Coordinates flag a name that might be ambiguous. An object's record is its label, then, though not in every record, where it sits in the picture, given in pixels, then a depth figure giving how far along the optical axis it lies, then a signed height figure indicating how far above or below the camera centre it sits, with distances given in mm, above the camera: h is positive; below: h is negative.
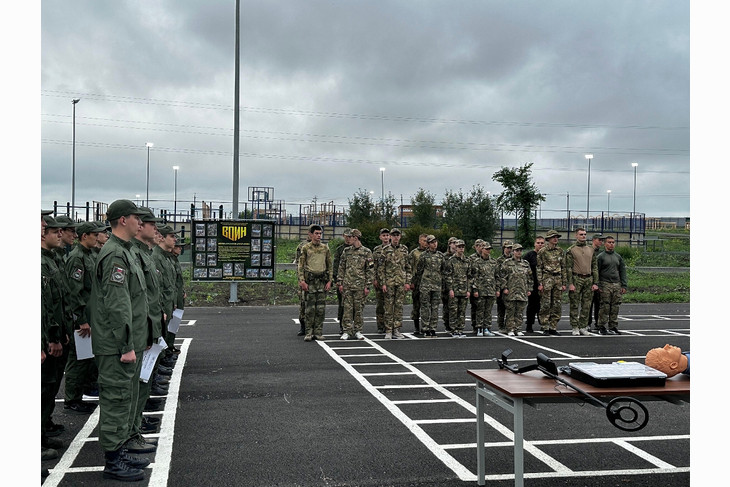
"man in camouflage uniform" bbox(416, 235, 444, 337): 13172 -977
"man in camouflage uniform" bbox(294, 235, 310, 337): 12734 -1454
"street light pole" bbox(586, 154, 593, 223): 47425 +2823
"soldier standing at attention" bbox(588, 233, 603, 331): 14133 -1249
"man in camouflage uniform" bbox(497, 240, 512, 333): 14017 -1352
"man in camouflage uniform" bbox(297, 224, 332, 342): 12438 -884
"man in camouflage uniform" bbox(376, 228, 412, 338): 13047 -874
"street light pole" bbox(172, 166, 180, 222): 38828 +1603
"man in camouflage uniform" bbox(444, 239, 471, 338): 13375 -993
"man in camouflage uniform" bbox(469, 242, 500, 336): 13523 -1105
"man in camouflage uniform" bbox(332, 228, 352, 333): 13126 -364
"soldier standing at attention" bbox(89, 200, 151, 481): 4930 -926
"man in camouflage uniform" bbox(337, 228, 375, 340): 12836 -894
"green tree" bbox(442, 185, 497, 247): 40094 +1273
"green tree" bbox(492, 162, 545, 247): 38875 +2717
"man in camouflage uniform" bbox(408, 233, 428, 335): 13563 -1079
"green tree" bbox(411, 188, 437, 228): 42656 +1948
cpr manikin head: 4395 -869
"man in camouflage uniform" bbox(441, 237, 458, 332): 13484 -1274
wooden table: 4090 -1037
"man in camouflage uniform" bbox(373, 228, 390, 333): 13281 -1162
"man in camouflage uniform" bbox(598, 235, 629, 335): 14000 -1061
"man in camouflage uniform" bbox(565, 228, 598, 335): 13922 -877
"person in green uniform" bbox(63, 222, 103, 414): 6641 -727
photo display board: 18281 -395
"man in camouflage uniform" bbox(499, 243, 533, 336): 13602 -1087
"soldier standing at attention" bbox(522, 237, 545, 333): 14207 -1286
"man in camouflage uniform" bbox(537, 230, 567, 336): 13883 -968
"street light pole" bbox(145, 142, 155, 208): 43156 +4825
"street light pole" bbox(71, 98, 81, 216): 32047 +4387
